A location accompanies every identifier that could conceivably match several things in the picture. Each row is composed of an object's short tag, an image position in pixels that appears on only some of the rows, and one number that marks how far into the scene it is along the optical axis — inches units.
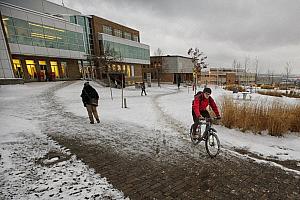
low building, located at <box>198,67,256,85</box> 3812.7
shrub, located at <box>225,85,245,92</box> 1227.2
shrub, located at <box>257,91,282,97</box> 921.2
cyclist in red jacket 198.7
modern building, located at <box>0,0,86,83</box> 1076.5
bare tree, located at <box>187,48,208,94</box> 1256.2
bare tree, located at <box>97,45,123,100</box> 1200.8
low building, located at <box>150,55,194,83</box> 2403.3
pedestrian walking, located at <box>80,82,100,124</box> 321.1
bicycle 197.9
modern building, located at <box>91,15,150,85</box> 1653.5
